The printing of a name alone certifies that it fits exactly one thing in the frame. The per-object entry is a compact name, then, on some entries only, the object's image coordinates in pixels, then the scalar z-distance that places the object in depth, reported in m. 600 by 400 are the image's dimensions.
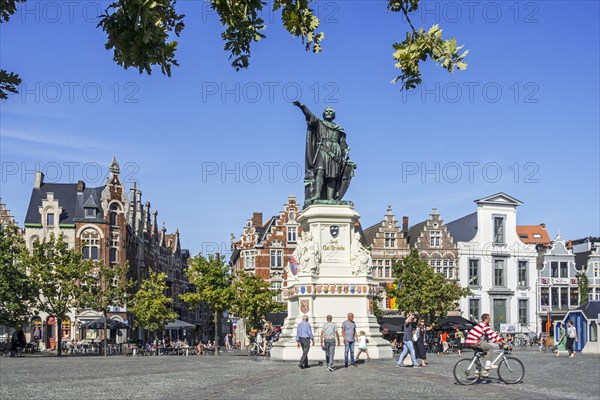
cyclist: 17.30
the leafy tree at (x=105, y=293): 47.62
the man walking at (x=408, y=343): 23.16
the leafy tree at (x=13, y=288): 46.06
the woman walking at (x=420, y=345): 24.41
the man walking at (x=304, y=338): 22.62
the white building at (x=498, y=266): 68.62
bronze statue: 29.38
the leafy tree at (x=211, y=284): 54.72
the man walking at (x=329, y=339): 21.81
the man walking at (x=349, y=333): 23.00
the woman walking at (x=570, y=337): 34.19
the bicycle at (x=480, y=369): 17.22
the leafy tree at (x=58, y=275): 47.19
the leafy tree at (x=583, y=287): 71.62
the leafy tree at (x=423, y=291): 57.12
